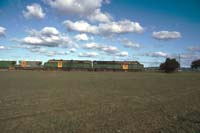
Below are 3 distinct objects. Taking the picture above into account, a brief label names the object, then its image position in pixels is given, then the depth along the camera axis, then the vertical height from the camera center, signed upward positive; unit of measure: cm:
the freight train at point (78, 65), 6009 +78
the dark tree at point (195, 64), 8031 +169
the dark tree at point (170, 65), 5554 +79
